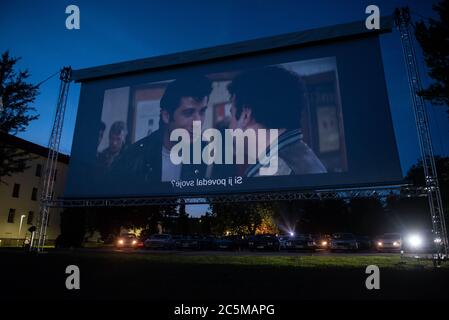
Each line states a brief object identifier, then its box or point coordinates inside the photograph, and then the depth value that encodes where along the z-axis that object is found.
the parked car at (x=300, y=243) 22.73
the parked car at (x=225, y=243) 26.09
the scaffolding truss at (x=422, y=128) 13.03
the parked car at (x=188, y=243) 26.12
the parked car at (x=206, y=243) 27.18
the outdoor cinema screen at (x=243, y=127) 14.12
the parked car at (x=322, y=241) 28.23
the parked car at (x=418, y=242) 17.24
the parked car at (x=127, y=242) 26.86
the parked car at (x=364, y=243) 27.54
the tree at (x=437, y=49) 14.31
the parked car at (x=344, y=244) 21.72
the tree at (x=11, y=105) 21.64
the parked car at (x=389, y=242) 22.23
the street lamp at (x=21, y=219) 33.24
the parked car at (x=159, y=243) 25.08
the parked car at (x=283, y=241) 23.67
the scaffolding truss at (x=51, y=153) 17.12
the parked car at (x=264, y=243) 24.16
